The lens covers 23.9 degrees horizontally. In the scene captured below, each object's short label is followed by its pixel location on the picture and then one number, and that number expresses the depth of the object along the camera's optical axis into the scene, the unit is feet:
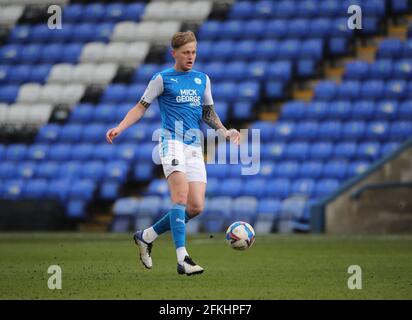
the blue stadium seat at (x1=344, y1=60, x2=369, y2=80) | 67.60
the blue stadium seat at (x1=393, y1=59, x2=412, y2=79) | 65.98
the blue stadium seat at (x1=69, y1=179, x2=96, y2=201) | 66.90
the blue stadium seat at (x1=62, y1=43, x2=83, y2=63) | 78.95
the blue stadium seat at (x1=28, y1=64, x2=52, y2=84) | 78.43
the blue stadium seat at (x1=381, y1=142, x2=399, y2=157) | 61.36
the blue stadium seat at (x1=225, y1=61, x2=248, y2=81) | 71.41
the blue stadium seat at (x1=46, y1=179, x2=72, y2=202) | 67.36
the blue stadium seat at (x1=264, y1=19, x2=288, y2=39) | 72.49
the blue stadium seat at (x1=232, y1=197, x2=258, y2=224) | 61.31
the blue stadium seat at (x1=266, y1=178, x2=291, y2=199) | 62.13
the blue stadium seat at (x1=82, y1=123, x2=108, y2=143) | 71.31
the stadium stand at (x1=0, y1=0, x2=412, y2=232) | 63.10
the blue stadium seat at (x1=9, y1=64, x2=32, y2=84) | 79.20
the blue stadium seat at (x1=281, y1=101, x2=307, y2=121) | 66.95
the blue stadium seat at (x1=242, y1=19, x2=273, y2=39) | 73.55
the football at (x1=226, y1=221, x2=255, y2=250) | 29.07
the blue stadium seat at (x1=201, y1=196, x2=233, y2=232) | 61.98
